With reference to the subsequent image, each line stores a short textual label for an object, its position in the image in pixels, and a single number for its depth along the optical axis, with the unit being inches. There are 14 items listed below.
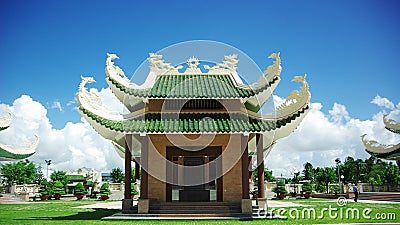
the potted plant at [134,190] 1469.6
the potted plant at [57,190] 1470.2
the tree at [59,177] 1939.8
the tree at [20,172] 2684.5
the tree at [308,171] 3243.1
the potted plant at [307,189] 1407.5
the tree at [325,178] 1843.8
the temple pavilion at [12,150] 1218.8
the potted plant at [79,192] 1446.9
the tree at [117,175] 2524.4
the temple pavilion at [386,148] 1282.0
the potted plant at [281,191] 1369.2
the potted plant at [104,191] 1416.5
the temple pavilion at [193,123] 570.3
